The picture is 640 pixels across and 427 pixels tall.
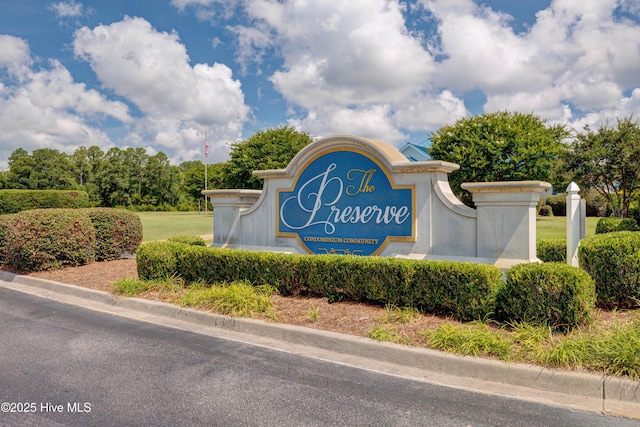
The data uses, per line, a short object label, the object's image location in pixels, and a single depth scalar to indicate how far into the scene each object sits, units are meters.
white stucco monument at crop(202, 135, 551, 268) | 6.98
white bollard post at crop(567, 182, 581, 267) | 7.07
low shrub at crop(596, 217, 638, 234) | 11.24
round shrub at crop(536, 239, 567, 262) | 8.71
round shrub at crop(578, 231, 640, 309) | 5.61
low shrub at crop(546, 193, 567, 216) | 39.78
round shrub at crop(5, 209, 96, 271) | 9.66
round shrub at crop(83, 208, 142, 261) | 11.01
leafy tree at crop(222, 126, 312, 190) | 32.22
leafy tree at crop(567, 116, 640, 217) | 22.41
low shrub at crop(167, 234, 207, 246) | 10.39
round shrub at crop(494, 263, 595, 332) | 4.86
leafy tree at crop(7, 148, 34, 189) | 59.31
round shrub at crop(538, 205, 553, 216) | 39.28
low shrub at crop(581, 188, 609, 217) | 34.72
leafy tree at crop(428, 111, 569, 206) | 25.39
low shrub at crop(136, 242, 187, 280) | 8.00
